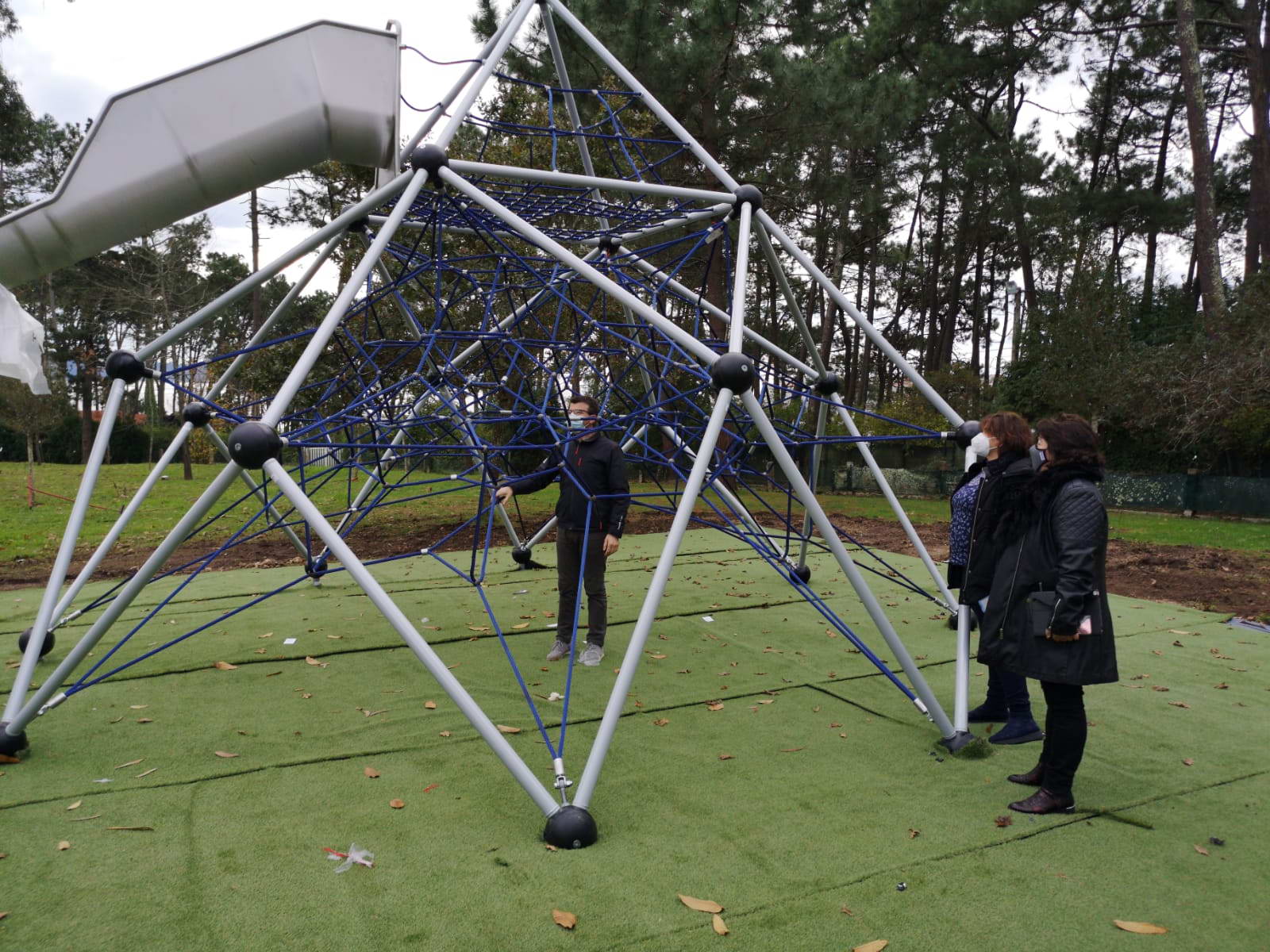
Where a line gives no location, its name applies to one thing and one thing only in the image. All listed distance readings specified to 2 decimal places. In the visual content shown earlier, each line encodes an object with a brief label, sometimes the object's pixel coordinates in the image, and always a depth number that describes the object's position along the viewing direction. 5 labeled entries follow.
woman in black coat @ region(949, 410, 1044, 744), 3.82
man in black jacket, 5.35
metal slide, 4.04
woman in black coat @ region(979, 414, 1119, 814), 3.14
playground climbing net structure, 3.32
